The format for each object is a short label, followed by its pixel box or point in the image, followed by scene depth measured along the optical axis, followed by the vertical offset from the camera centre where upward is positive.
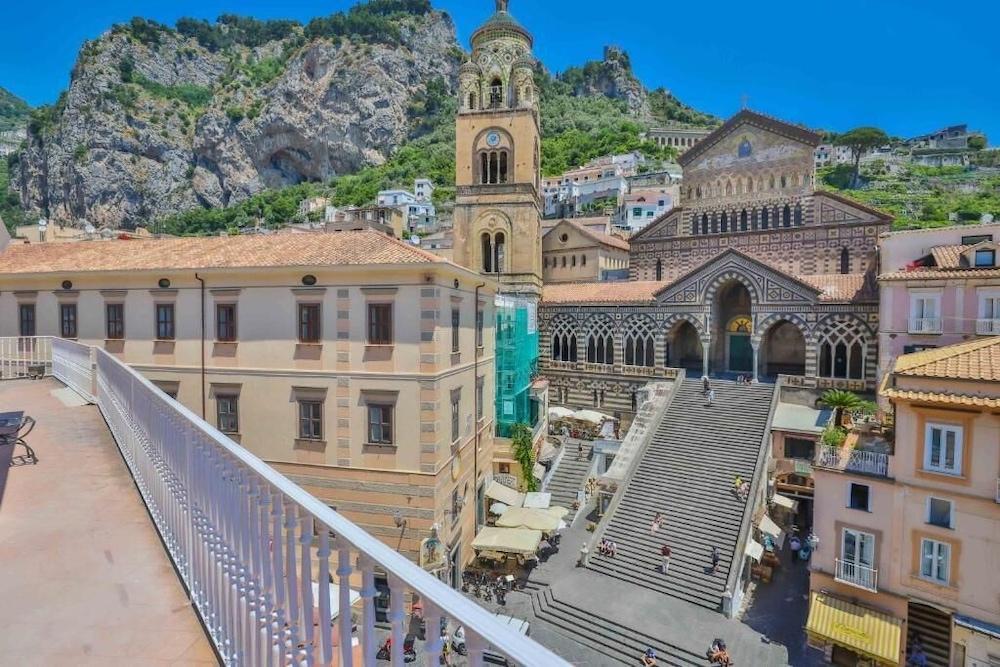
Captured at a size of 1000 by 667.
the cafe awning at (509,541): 18.03 -7.89
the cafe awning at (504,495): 21.45 -7.38
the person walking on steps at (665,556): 18.36 -8.53
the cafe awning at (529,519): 19.41 -7.63
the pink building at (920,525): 13.41 -5.83
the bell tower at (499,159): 35.34 +10.82
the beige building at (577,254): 40.16 +4.92
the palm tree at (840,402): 22.72 -3.72
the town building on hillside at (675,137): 109.56 +37.97
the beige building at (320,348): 16.02 -1.07
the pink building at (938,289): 19.48 +1.08
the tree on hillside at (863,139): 91.44 +31.35
